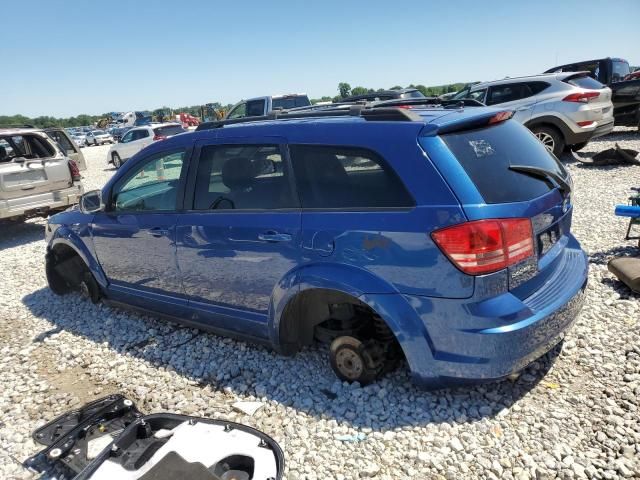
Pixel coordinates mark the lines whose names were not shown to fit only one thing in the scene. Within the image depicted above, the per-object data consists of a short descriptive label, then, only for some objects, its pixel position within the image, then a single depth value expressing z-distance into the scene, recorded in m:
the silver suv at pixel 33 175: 7.80
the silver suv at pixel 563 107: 9.66
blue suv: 2.43
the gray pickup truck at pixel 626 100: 13.34
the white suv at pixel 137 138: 20.02
